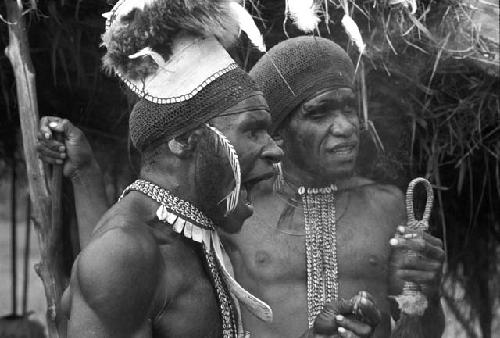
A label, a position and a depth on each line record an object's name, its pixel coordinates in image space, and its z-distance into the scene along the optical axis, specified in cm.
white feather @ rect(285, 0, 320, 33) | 365
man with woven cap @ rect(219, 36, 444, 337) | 390
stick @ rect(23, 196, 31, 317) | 533
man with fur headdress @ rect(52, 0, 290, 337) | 282
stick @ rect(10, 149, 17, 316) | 537
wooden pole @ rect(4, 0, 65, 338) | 404
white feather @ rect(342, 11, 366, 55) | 360
